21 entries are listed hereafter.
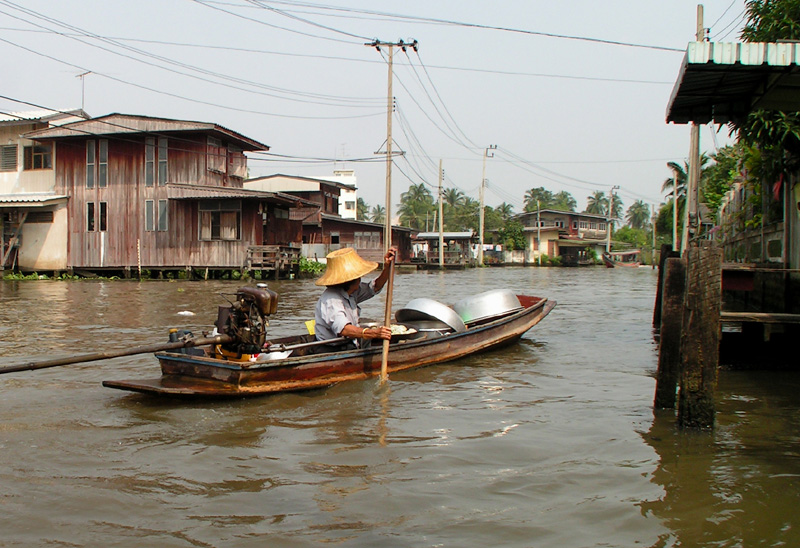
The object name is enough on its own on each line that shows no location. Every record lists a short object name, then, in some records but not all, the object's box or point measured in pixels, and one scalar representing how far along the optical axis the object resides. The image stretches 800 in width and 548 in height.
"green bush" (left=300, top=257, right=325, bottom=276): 30.97
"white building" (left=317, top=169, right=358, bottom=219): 70.81
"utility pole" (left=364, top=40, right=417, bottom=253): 27.28
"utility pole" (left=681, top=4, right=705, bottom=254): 14.91
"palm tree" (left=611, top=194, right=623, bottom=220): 102.56
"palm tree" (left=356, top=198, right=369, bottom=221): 87.12
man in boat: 7.42
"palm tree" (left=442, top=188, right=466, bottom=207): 86.62
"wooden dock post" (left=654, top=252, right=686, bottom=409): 6.34
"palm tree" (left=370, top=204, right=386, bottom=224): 92.32
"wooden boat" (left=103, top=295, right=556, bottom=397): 6.58
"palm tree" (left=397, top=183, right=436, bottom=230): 80.19
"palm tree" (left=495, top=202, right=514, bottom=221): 79.94
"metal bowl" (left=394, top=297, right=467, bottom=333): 9.26
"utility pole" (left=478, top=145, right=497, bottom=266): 56.40
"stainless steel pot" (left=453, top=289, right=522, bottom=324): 10.55
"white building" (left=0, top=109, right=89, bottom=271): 27.42
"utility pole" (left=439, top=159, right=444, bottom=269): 47.68
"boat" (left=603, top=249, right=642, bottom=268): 68.14
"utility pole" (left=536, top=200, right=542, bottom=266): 64.38
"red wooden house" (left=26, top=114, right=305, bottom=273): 27.08
